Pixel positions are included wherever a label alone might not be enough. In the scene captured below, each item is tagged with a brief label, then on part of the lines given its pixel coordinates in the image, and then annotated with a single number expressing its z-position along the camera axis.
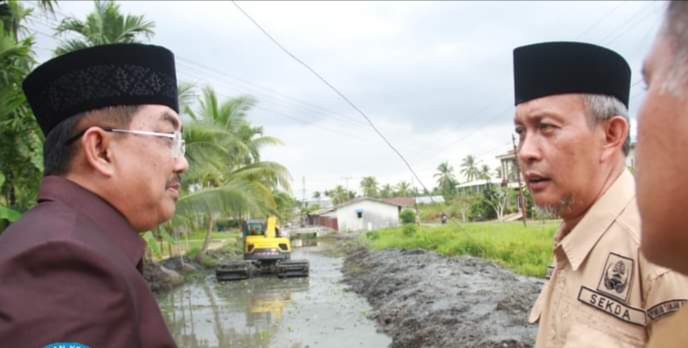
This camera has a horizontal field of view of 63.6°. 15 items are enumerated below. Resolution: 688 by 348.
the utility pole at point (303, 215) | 63.12
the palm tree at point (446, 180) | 51.26
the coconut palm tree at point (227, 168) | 16.12
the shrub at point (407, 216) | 46.50
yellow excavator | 17.05
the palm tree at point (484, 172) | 60.16
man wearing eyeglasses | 1.05
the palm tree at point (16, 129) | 6.11
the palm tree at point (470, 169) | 64.50
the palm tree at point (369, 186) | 76.75
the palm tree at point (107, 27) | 12.47
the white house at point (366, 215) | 51.66
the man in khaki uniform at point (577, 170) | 1.49
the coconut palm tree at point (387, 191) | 75.82
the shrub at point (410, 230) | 28.03
